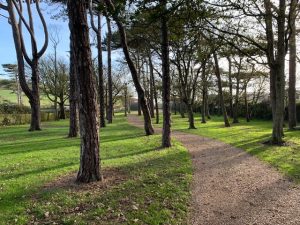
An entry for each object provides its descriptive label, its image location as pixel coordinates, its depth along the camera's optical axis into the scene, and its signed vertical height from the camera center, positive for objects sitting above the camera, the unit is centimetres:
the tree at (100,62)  1858 +414
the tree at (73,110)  1225 +13
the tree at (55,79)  3410 +505
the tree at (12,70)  4491 +849
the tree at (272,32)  925 +342
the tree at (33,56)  1616 +414
